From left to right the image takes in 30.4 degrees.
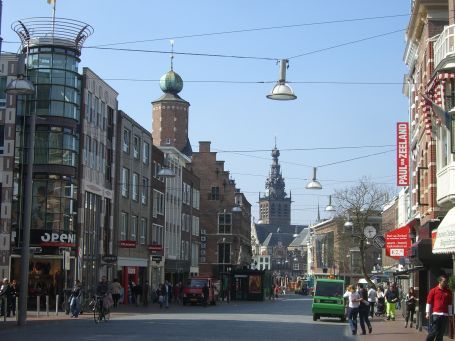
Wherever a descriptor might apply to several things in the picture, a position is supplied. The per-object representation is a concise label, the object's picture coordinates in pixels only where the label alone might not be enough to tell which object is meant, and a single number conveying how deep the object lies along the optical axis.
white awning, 22.69
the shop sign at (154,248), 60.78
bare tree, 69.19
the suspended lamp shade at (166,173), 48.92
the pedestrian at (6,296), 33.25
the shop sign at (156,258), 60.16
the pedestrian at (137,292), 53.69
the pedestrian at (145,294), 54.85
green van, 39.25
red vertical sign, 43.62
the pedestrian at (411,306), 33.22
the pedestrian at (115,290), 42.66
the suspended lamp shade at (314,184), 38.47
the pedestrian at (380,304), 46.59
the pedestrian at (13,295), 35.06
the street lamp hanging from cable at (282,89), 21.55
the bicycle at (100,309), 32.05
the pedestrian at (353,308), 29.00
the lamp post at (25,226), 25.80
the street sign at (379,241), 41.77
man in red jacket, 19.45
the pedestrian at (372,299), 43.01
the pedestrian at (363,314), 29.34
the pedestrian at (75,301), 35.34
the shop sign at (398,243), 39.25
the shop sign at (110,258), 45.57
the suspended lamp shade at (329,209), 54.53
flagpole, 45.44
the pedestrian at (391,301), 40.16
